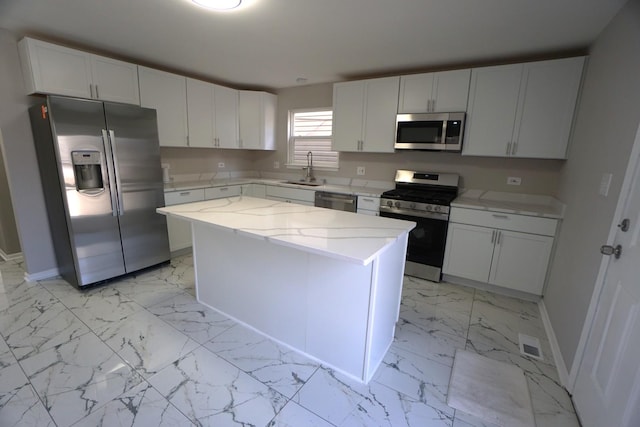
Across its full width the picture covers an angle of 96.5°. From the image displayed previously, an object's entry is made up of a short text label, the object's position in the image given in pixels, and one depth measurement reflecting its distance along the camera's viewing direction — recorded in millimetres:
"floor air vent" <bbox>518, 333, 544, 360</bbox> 2061
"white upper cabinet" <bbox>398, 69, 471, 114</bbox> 3018
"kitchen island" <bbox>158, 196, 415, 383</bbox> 1638
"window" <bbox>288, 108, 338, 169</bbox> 4336
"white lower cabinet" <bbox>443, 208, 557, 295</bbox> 2639
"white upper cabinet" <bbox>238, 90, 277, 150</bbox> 4348
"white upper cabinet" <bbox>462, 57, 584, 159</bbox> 2602
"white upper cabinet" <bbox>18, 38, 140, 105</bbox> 2486
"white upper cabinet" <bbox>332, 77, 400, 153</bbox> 3438
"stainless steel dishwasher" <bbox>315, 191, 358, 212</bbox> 3645
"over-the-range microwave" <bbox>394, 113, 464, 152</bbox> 3055
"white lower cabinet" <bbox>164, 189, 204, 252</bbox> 3439
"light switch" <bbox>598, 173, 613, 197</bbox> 1662
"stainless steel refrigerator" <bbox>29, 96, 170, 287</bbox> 2488
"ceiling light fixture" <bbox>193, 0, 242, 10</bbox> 1844
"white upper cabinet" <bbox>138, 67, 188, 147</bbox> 3244
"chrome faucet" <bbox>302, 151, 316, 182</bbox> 4465
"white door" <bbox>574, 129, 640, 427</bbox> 1162
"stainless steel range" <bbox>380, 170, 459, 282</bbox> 3066
